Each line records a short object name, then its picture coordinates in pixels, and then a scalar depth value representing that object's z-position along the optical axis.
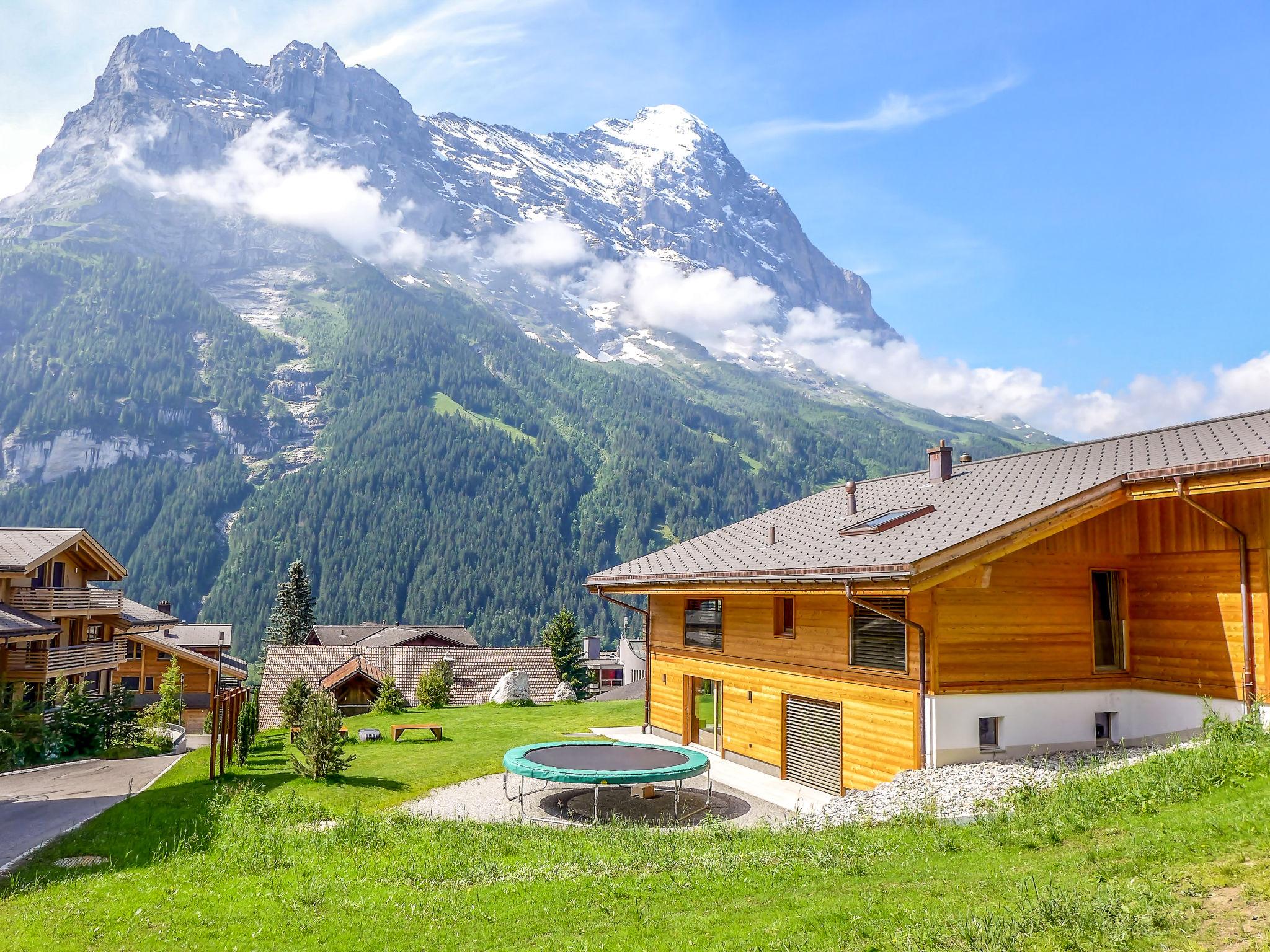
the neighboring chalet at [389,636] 58.22
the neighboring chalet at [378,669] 36.34
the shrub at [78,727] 23.66
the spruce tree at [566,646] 68.00
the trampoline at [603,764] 14.61
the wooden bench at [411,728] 23.94
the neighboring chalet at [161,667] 50.25
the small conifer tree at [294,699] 28.17
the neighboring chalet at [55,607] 29.23
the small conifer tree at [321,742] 17.41
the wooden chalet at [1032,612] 14.21
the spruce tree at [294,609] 73.62
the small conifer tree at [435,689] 33.59
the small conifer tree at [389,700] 31.95
